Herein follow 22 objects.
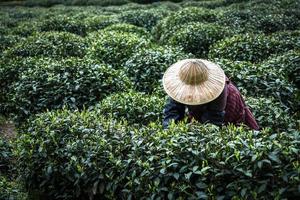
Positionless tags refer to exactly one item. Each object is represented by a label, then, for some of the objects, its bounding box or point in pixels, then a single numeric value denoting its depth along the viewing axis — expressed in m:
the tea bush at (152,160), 3.29
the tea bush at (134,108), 5.43
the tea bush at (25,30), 12.41
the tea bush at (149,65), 7.19
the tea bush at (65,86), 6.38
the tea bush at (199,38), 9.41
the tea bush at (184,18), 11.30
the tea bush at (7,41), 10.65
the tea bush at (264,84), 6.18
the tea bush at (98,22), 12.84
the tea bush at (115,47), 8.48
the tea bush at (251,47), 7.95
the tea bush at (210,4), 18.72
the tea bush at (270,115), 5.09
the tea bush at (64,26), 12.45
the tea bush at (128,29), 10.89
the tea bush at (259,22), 11.14
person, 3.96
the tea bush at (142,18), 14.20
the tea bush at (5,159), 5.66
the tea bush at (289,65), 6.95
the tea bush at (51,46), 8.90
